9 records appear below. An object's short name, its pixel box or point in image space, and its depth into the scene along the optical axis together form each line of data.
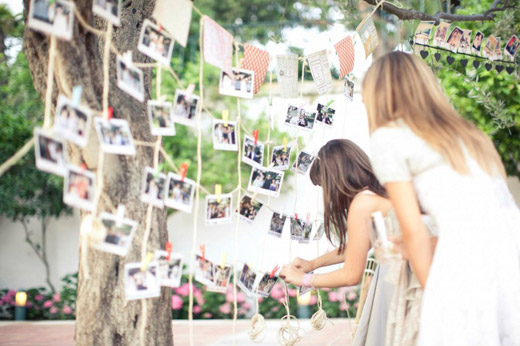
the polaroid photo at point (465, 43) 3.15
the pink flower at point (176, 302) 6.29
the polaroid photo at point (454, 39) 3.11
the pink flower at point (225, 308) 6.45
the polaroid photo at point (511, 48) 3.21
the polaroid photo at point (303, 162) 2.75
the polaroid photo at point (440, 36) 3.08
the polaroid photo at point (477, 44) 3.16
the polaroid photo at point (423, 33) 3.08
